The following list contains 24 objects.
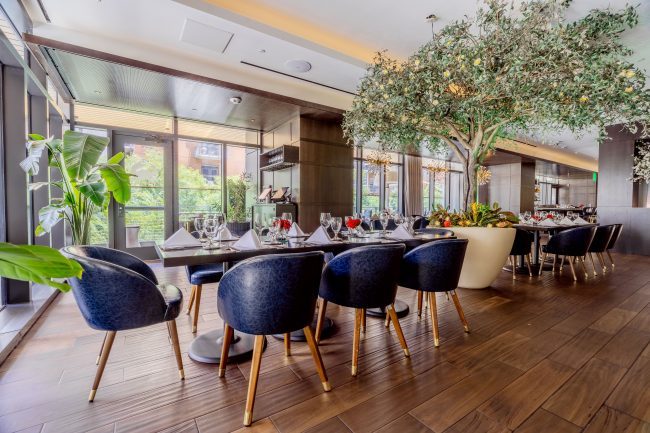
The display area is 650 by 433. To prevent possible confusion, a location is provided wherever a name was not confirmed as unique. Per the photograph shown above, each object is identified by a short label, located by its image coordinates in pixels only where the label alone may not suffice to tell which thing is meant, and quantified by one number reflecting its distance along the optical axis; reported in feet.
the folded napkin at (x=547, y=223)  18.53
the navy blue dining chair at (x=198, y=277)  9.05
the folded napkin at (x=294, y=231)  9.52
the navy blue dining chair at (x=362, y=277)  6.87
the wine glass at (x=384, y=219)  10.78
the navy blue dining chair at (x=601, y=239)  16.72
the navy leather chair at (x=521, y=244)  15.87
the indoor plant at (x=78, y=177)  10.06
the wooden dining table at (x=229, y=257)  6.48
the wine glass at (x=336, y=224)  9.20
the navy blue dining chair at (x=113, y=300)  5.61
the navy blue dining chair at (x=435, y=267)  8.20
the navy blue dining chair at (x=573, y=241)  15.20
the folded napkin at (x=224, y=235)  8.77
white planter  12.73
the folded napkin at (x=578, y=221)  21.42
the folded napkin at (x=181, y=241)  7.47
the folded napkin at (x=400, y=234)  10.03
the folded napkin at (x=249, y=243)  7.31
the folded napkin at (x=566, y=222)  20.39
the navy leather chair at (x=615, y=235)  17.92
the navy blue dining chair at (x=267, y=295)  5.49
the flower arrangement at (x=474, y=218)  13.12
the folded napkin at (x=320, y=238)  8.52
